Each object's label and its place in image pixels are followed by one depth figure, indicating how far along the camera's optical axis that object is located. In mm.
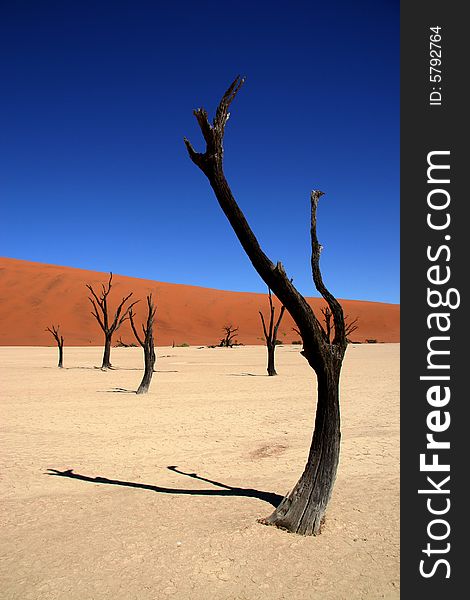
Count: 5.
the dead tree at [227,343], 46259
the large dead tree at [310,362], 4438
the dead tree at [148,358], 14321
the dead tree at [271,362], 20281
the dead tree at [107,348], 22750
